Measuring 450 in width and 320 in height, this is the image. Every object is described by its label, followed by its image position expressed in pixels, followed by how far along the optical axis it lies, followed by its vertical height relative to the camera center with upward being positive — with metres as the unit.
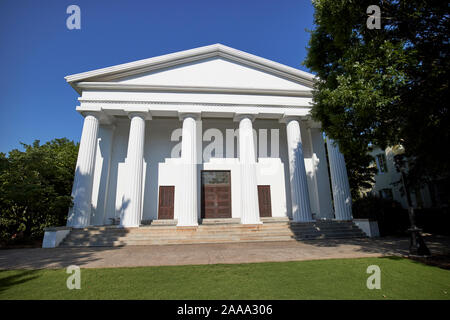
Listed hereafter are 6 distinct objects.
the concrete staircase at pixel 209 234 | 11.05 -1.24
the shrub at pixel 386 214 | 13.43 -0.48
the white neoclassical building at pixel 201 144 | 13.43 +4.92
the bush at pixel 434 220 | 14.09 -0.95
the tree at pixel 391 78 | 6.07 +3.67
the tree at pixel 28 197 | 10.94 +0.86
